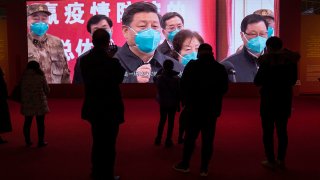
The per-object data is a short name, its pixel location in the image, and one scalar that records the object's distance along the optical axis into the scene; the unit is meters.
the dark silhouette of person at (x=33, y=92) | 5.64
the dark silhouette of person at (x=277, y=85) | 4.38
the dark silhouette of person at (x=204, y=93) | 4.07
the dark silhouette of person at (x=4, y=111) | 5.84
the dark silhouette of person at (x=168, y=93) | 5.66
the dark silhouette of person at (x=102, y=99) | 3.59
